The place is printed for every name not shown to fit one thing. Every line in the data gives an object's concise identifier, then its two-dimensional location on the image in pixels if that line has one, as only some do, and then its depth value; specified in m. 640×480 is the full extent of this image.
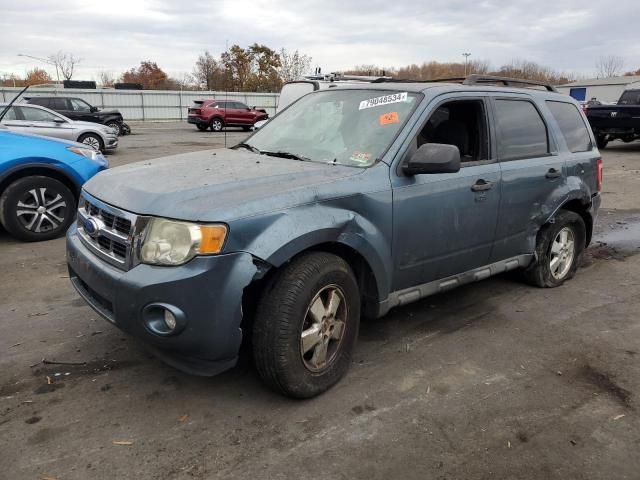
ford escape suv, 2.66
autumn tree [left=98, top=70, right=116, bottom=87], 68.75
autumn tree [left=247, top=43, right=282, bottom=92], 48.91
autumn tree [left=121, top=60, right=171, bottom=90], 66.19
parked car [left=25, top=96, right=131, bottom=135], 19.79
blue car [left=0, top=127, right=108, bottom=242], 5.96
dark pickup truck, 16.33
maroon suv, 27.44
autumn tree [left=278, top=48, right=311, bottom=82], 51.47
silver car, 12.87
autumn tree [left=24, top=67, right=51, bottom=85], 61.55
